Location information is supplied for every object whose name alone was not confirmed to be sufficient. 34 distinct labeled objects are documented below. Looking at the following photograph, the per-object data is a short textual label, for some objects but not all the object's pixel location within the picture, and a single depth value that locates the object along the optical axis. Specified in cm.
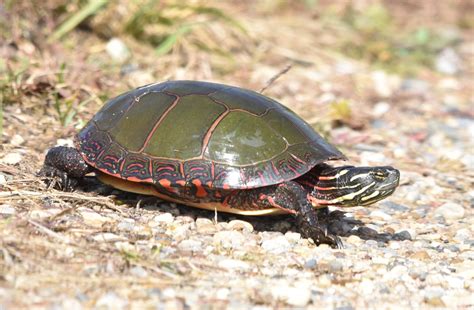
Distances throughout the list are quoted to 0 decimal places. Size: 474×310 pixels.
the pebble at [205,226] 705
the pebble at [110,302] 503
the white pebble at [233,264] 608
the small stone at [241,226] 725
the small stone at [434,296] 585
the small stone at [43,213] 636
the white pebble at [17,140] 880
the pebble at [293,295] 545
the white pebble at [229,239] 664
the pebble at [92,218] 664
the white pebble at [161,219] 702
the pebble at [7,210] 646
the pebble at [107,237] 614
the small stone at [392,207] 875
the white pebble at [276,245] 669
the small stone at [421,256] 702
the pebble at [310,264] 634
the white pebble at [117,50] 1302
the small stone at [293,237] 710
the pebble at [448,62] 1705
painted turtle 702
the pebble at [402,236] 768
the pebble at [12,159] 805
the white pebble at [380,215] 841
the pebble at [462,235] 783
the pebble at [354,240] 740
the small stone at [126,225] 663
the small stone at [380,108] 1346
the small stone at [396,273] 627
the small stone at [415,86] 1520
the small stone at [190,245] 638
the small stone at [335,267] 633
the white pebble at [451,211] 866
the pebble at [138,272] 560
